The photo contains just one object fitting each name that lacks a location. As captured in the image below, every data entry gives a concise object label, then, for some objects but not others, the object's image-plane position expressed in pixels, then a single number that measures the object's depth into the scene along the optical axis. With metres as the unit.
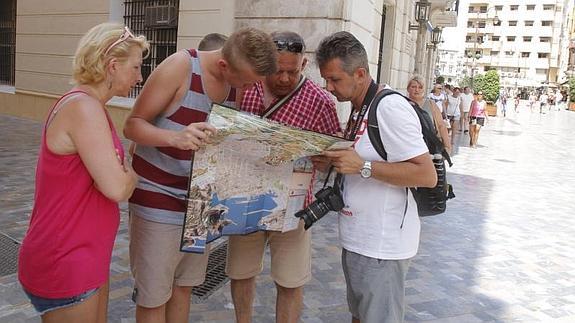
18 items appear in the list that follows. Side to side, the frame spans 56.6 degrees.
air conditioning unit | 10.02
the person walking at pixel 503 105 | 35.03
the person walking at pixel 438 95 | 14.66
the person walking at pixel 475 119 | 15.66
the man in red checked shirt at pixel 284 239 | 2.88
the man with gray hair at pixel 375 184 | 2.21
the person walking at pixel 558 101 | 50.83
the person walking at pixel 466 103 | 18.16
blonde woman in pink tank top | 1.91
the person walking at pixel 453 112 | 16.66
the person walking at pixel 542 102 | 42.50
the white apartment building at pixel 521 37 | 86.88
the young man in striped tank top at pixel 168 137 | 2.29
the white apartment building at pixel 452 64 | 75.44
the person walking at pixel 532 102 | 47.84
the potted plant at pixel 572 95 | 48.97
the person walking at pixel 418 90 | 7.22
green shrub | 37.84
